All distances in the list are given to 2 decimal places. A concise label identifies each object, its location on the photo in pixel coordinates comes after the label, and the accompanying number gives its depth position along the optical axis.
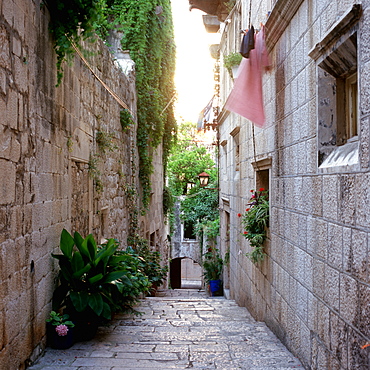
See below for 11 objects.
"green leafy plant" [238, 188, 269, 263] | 5.38
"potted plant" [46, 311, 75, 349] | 3.69
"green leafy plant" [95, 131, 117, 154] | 6.04
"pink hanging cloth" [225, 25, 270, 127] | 5.23
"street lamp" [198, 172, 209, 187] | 13.36
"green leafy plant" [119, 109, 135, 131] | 7.82
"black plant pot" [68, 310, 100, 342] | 3.95
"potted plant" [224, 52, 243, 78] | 7.11
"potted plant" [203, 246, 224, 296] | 11.55
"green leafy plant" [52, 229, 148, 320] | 3.83
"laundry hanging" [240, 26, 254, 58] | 5.13
